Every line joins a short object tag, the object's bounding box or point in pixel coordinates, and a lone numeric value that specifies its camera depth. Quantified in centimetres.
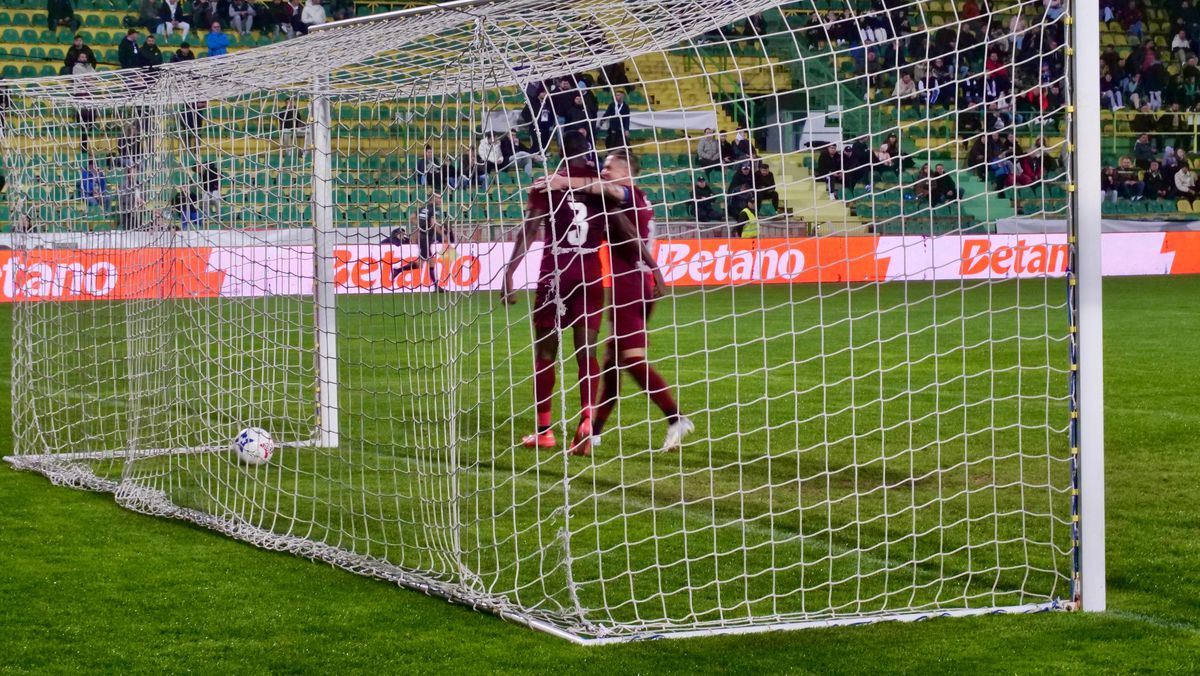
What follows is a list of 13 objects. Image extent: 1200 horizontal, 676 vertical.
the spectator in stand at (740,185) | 1584
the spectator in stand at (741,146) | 1586
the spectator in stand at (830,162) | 1787
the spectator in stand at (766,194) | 1518
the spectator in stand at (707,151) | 1992
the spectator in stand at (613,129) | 1194
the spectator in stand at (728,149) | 1829
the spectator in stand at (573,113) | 1579
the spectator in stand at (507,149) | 1565
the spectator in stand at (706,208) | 1668
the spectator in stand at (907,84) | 2006
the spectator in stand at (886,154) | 1562
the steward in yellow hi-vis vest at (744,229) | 1940
